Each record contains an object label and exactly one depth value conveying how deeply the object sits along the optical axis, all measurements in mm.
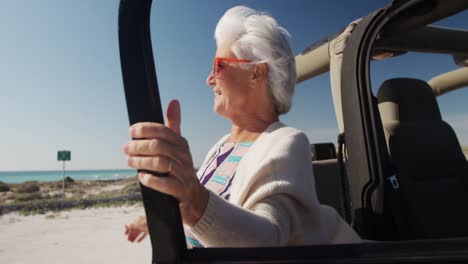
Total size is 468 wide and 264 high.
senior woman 605
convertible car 592
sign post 12740
